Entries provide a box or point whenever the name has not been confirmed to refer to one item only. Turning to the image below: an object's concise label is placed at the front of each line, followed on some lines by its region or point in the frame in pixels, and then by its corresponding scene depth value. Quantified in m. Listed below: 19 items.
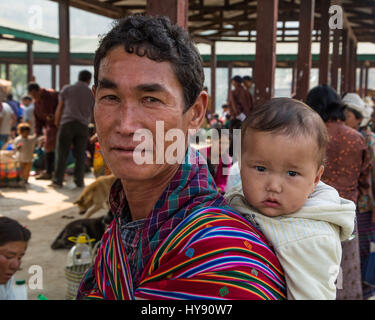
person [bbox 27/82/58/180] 8.08
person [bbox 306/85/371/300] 3.52
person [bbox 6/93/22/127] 11.27
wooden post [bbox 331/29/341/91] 9.04
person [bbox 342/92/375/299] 3.77
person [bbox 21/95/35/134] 11.48
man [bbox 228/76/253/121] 8.81
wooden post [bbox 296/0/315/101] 5.98
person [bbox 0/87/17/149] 8.99
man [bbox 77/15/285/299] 0.99
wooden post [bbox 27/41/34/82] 14.03
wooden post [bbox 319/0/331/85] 7.76
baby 1.13
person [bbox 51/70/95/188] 7.38
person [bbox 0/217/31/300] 2.73
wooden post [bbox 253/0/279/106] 4.22
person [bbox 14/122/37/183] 7.96
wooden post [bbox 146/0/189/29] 2.40
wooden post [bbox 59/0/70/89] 8.88
